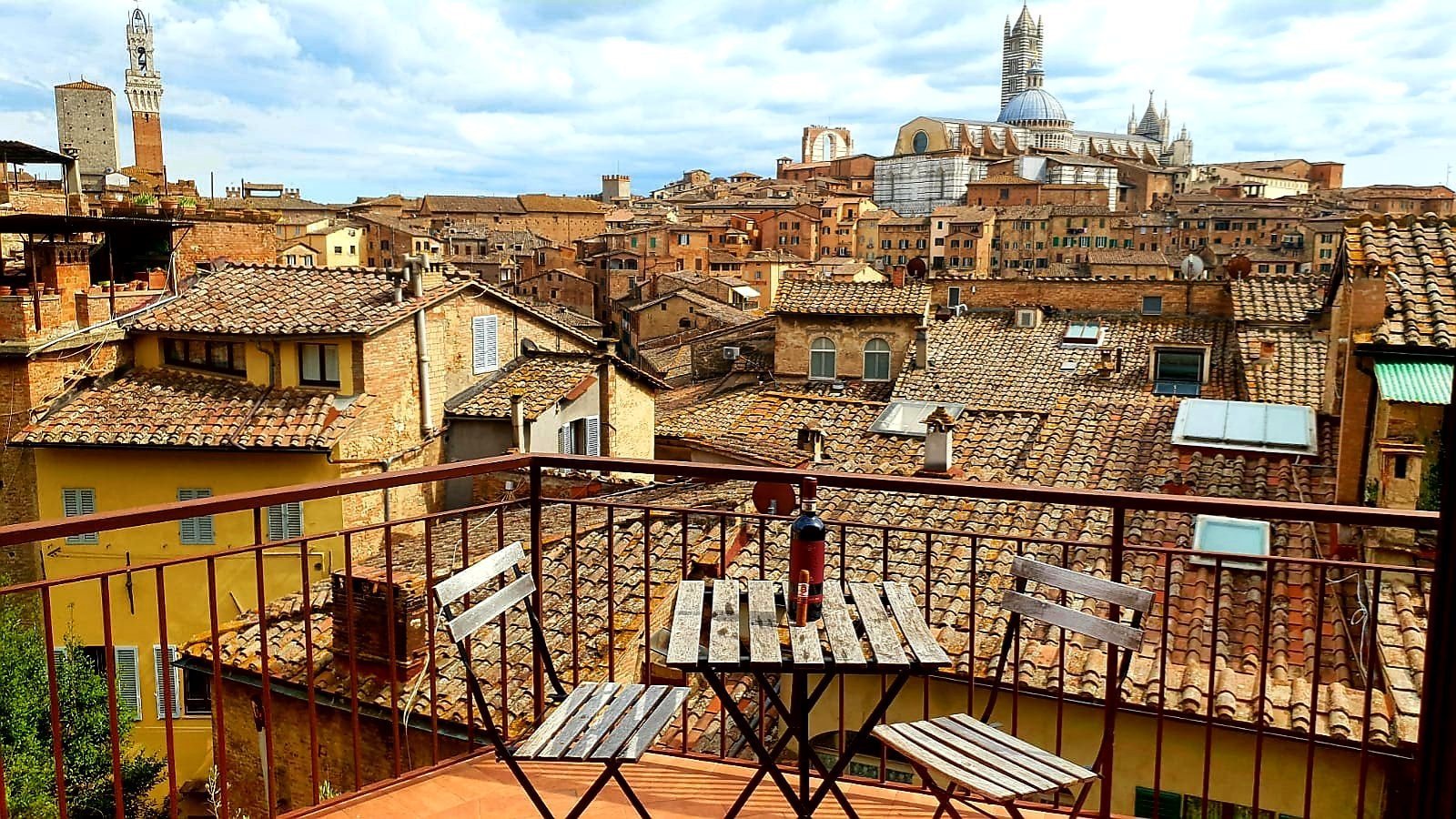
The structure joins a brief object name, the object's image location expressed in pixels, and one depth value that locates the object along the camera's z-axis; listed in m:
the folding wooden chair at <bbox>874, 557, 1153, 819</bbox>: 3.16
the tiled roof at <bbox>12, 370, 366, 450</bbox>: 17.97
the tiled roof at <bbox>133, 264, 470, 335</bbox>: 19.23
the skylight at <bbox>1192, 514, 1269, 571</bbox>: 11.80
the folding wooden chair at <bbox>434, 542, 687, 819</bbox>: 3.20
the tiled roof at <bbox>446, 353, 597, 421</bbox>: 21.16
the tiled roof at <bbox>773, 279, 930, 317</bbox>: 24.41
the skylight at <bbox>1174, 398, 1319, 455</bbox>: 15.49
